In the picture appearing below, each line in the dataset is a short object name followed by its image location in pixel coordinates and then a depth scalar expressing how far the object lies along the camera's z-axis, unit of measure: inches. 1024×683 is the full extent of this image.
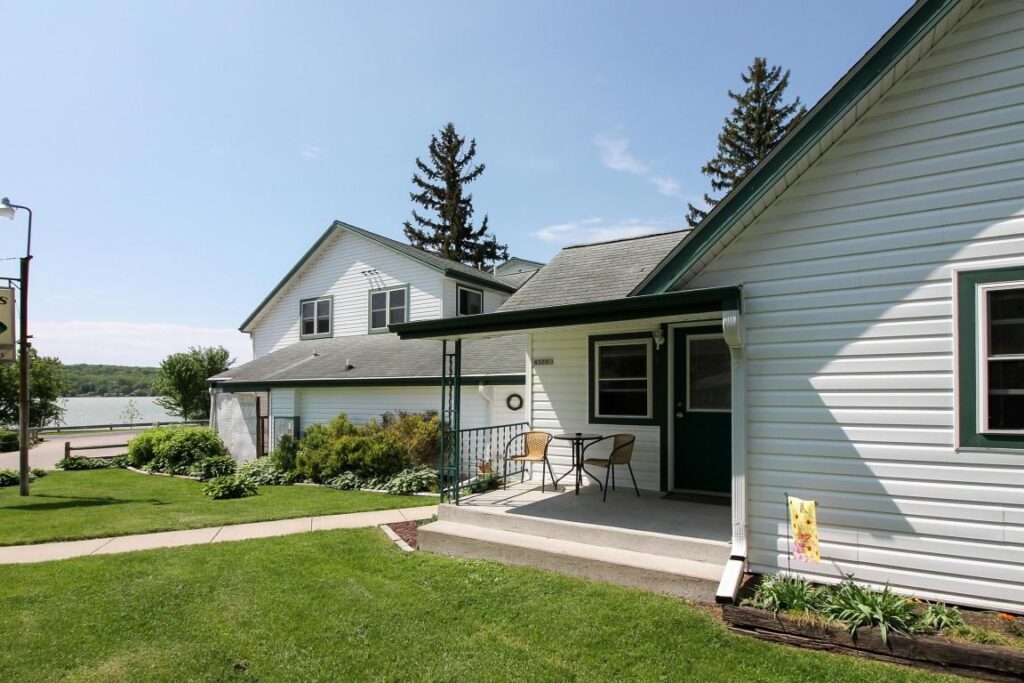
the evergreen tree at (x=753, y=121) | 1196.5
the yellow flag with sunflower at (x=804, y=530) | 159.2
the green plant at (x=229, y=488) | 422.3
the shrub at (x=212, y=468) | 553.9
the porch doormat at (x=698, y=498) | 268.7
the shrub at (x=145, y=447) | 651.5
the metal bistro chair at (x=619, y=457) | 269.0
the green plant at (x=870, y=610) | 147.4
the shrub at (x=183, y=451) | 605.3
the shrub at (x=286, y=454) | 519.5
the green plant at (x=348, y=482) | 450.9
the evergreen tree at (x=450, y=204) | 1424.7
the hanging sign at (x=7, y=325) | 418.3
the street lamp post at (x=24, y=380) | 426.4
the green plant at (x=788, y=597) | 161.6
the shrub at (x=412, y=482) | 419.2
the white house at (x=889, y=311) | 158.1
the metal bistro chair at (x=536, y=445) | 315.7
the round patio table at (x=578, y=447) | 285.6
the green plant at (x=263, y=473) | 503.5
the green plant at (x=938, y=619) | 146.5
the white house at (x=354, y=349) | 519.2
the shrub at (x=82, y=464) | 644.7
